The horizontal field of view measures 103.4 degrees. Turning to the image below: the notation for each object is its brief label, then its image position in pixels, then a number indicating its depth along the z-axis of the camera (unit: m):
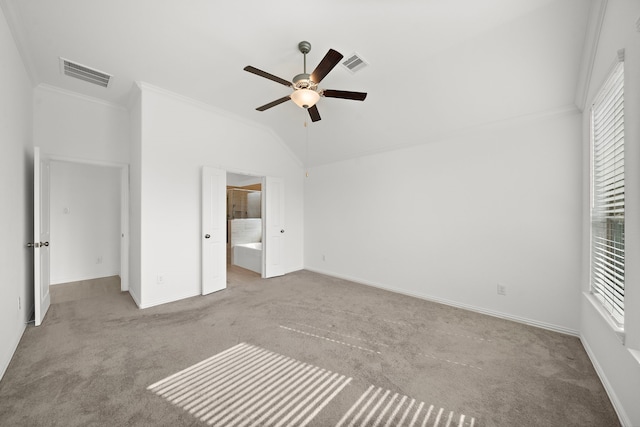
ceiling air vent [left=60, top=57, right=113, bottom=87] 2.97
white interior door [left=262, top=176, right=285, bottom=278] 4.94
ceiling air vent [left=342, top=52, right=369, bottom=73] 2.78
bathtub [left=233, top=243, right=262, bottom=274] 5.49
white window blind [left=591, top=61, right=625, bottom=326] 1.74
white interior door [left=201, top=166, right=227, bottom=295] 3.93
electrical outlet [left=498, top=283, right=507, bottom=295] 3.11
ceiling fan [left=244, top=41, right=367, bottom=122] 2.07
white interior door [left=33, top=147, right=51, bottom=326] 2.73
